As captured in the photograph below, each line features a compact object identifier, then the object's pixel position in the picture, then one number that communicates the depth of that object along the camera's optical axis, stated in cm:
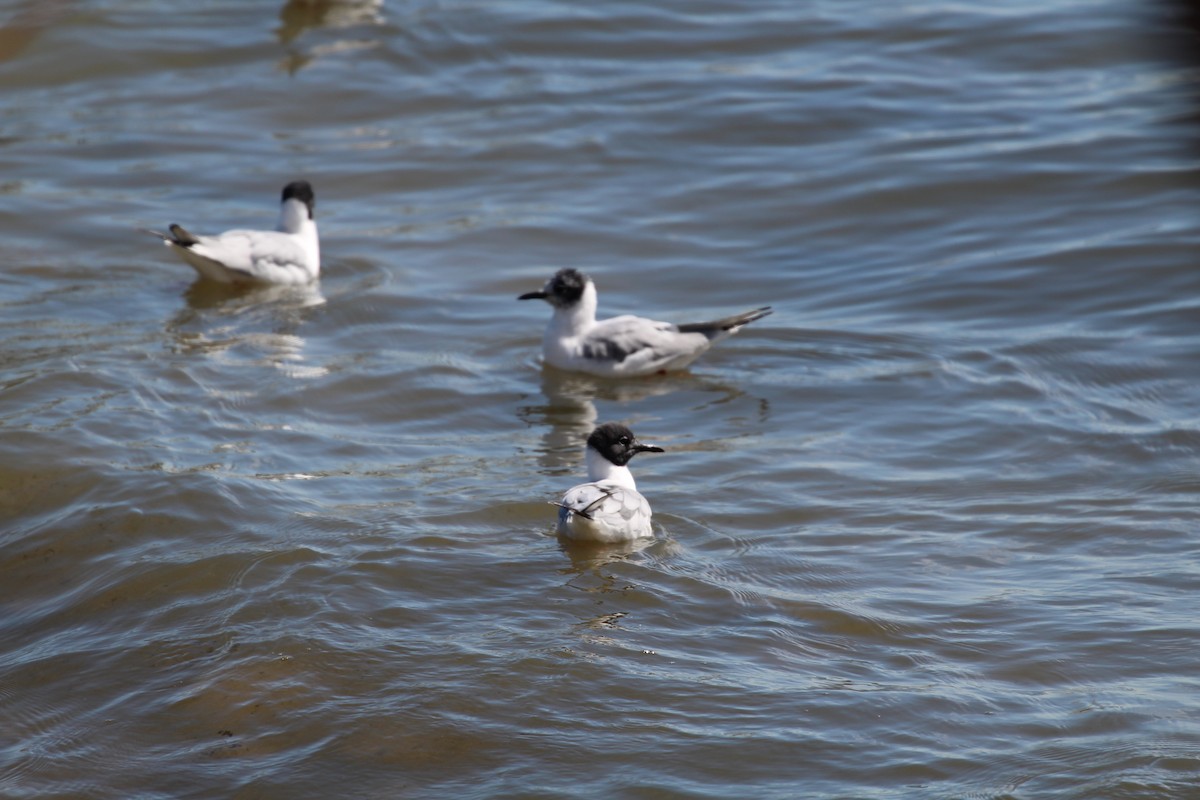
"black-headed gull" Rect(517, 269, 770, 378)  1994
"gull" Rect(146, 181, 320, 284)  2198
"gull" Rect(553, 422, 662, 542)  1348
